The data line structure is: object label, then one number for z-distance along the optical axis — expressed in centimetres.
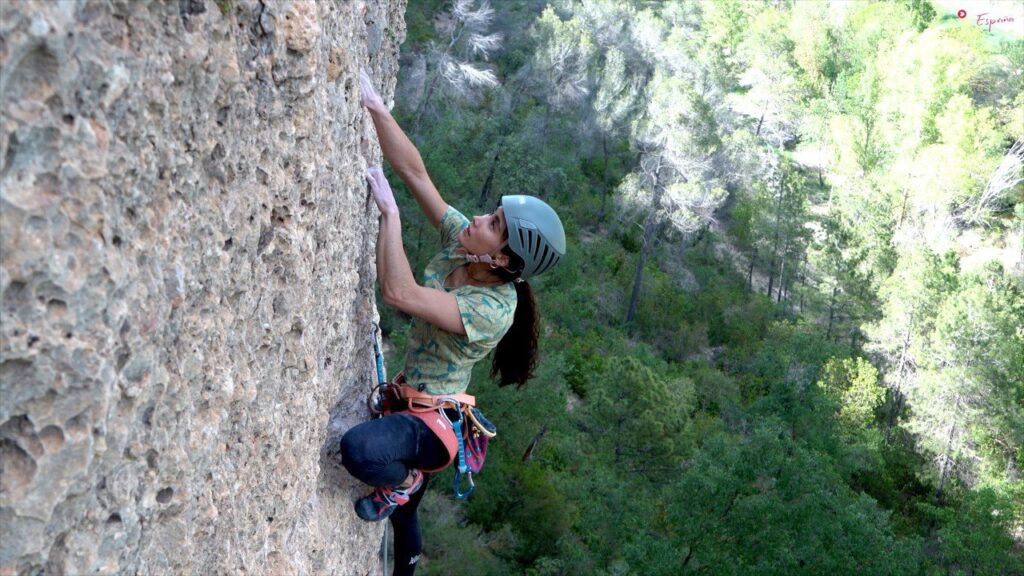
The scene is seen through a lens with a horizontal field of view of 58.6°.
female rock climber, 338
